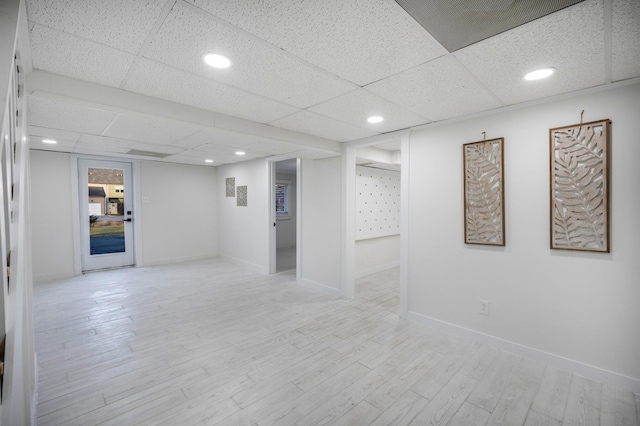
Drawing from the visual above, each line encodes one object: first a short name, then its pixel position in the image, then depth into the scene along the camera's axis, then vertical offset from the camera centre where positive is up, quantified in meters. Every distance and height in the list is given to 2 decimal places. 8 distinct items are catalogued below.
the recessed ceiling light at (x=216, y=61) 1.71 +0.91
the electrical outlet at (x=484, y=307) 2.79 -0.98
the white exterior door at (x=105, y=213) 5.29 -0.06
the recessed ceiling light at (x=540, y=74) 1.90 +0.90
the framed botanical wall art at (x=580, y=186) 2.17 +0.16
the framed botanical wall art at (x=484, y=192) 2.68 +0.14
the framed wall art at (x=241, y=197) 6.04 +0.26
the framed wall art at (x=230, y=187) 6.39 +0.51
